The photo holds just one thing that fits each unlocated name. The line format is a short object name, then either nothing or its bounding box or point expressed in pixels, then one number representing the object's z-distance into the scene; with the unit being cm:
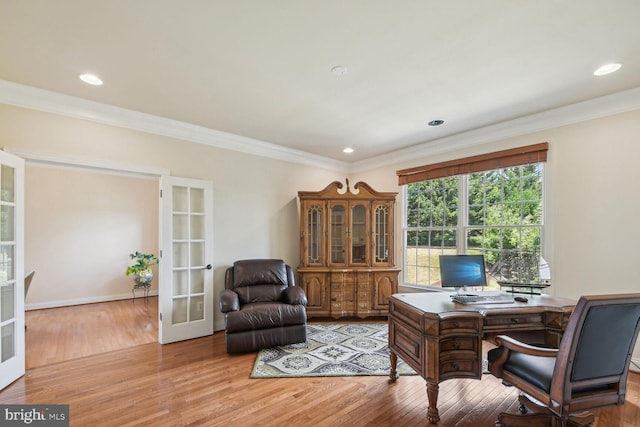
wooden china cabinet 451
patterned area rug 284
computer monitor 267
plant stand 587
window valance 346
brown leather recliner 326
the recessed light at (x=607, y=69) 240
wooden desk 208
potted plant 578
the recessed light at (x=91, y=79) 261
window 360
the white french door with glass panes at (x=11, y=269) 256
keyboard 239
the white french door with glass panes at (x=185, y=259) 361
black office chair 157
